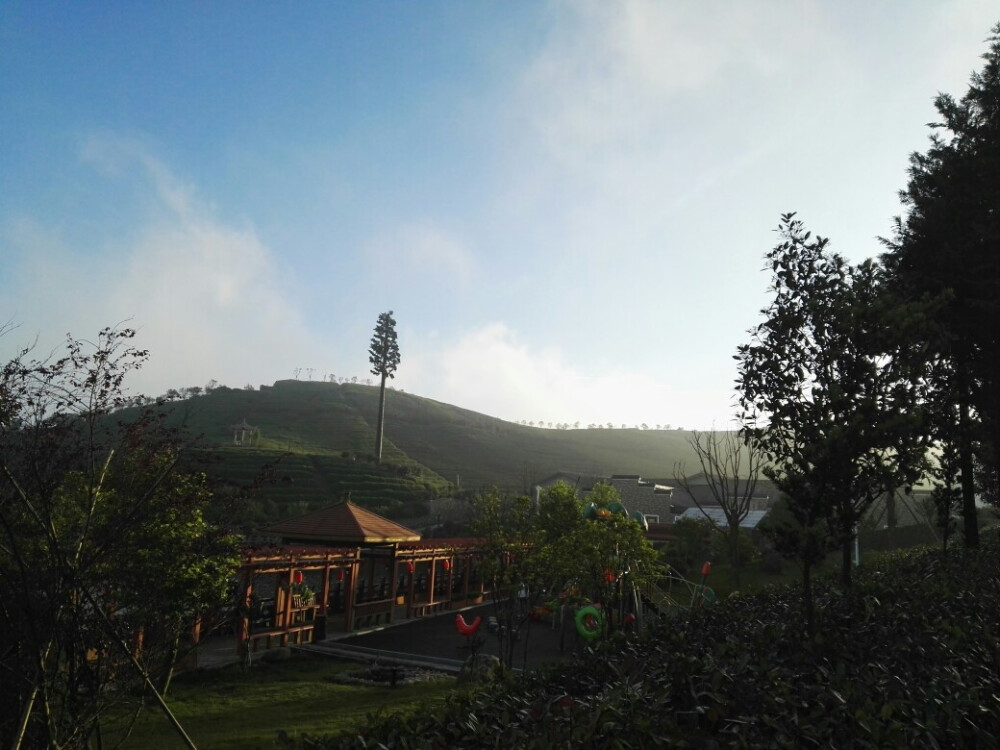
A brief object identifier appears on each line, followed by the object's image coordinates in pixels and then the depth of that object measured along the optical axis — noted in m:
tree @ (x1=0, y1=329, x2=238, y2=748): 4.98
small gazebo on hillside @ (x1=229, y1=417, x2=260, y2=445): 75.25
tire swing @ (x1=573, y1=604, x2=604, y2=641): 17.77
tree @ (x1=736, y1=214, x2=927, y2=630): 7.07
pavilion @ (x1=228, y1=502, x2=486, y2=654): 17.94
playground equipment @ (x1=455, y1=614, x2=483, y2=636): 16.27
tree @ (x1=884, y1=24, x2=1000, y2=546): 13.70
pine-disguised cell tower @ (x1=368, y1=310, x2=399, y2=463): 70.31
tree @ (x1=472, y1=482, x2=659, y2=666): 14.81
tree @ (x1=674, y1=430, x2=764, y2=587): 18.22
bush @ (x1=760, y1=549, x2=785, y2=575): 27.48
